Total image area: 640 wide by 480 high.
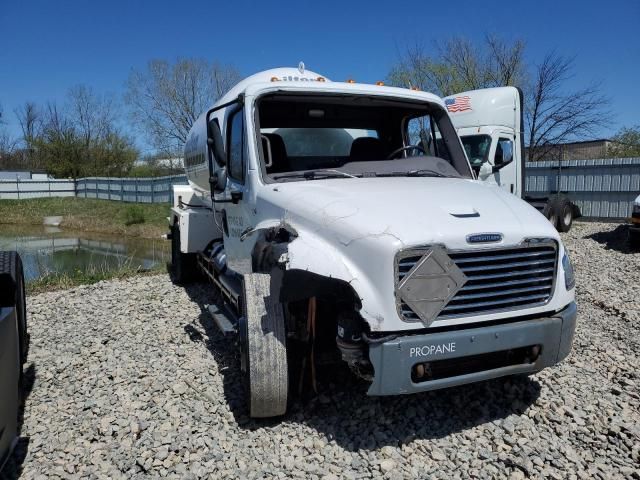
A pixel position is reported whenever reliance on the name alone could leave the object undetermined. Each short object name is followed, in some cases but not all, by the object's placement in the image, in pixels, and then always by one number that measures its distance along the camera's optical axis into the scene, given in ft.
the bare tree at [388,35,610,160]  82.12
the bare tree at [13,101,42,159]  159.69
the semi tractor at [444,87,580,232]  38.52
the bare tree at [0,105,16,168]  183.32
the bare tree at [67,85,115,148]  146.10
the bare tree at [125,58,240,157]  118.42
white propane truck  9.84
